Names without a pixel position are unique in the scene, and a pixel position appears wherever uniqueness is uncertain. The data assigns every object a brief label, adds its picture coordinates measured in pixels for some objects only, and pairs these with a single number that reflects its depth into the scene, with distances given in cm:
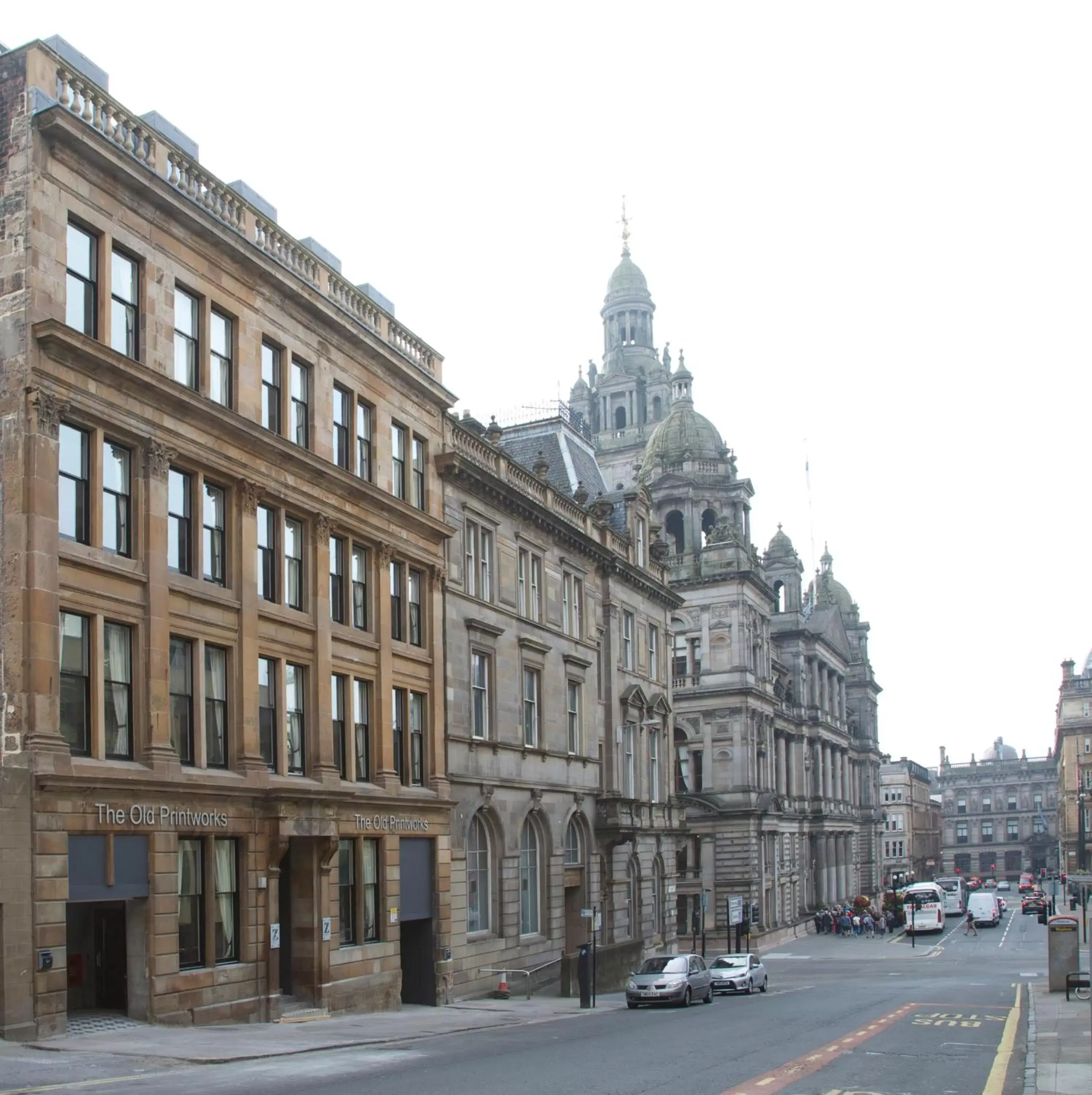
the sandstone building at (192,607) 2375
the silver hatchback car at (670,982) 3662
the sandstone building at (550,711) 3969
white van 9650
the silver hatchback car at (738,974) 4384
